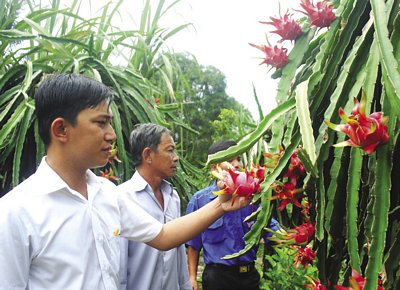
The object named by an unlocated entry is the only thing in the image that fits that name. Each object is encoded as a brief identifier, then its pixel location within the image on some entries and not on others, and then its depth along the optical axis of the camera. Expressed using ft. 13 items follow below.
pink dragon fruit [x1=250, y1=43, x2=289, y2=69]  4.47
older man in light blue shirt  6.85
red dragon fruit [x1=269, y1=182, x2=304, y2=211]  3.87
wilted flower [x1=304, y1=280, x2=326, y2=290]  3.80
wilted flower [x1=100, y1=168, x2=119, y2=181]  9.01
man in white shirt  3.77
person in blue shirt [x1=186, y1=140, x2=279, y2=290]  8.30
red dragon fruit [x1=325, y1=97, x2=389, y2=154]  3.06
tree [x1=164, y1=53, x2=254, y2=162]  46.91
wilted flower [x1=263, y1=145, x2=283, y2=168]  3.87
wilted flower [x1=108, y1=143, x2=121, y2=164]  8.64
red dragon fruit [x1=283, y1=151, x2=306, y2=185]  3.87
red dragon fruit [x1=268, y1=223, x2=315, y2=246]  3.93
